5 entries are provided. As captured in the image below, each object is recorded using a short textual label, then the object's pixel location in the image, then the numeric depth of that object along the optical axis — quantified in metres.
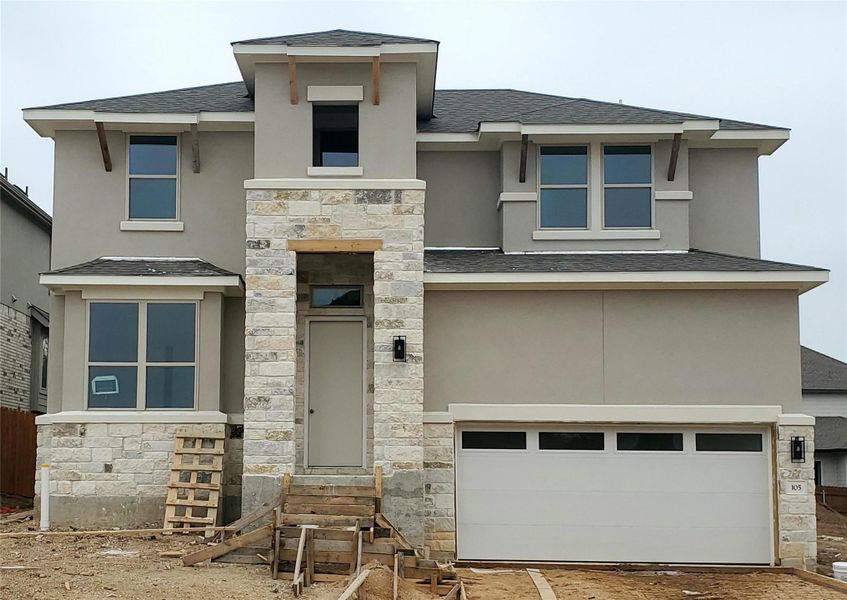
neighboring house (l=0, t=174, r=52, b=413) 23.52
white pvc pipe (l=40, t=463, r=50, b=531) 15.66
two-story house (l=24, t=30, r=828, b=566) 15.46
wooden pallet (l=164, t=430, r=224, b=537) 15.55
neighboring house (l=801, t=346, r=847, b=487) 32.28
